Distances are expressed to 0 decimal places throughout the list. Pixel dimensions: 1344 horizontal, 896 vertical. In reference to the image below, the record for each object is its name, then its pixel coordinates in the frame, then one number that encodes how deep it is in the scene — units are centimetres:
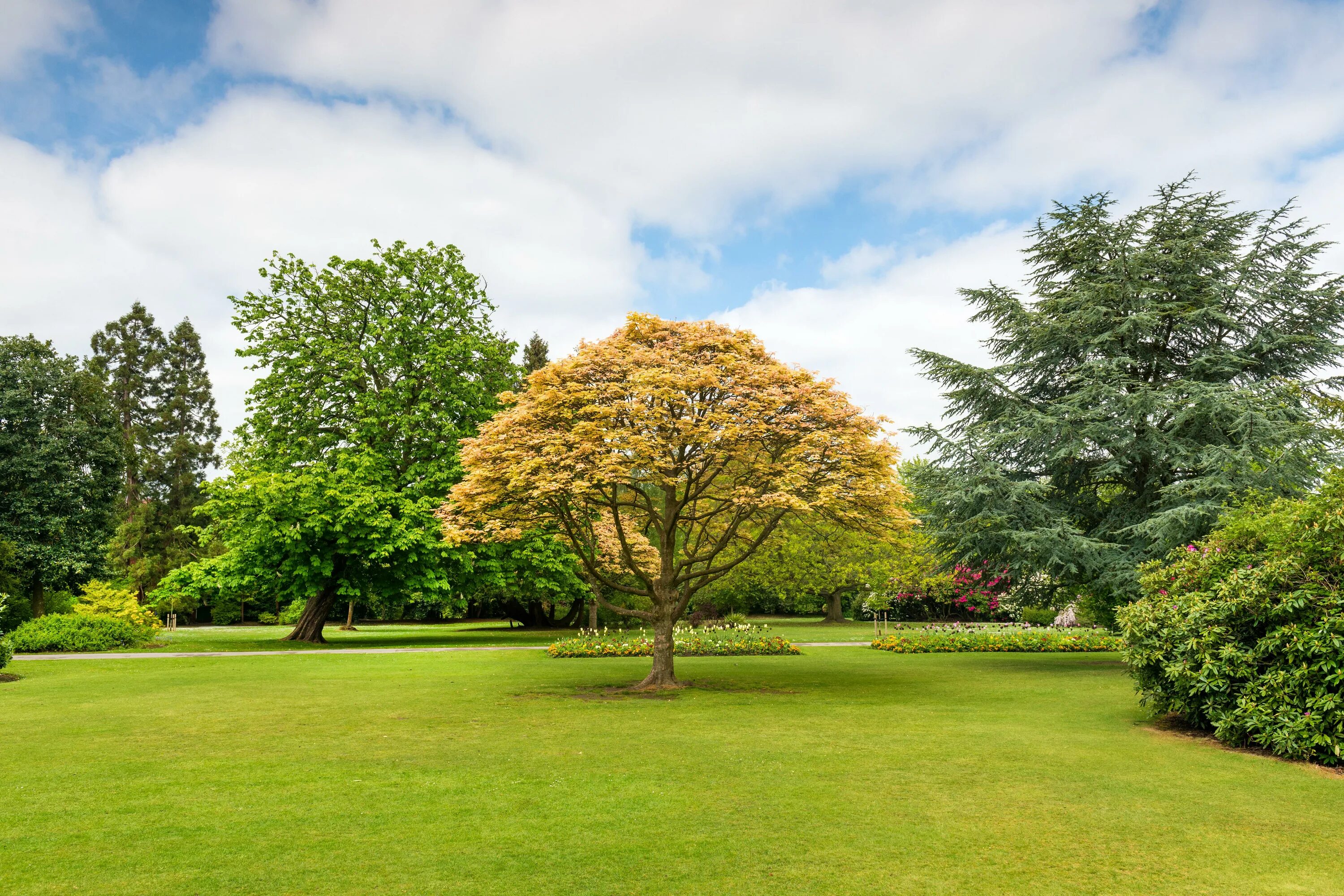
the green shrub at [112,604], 2745
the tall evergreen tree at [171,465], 4697
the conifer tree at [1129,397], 1812
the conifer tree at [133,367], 5078
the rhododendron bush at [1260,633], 877
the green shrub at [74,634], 2295
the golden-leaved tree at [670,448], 1363
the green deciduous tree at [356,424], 2652
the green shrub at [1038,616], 4191
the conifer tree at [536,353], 4550
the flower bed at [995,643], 2491
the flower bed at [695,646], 2361
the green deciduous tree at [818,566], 4078
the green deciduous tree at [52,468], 3097
